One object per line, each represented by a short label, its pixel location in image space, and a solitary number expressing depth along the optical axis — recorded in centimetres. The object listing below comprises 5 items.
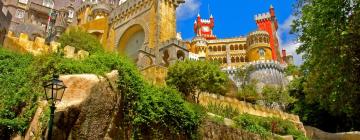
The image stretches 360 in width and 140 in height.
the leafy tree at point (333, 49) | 1306
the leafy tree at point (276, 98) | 3506
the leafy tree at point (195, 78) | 2364
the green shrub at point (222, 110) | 2088
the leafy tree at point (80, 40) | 3027
